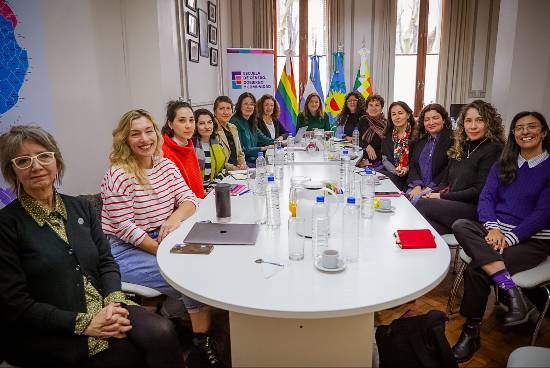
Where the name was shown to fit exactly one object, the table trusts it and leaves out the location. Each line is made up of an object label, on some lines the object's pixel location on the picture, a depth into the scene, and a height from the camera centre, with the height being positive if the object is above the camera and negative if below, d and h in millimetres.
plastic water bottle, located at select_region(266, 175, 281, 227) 1873 -500
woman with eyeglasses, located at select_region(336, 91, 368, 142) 5281 -185
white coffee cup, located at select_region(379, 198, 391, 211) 2078 -537
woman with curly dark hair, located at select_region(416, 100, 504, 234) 2686 -460
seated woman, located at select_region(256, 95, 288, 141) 5125 -200
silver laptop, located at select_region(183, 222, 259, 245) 1679 -573
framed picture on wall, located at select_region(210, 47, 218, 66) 5747 +643
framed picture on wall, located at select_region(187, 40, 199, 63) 4651 +593
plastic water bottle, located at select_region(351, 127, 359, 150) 4602 -441
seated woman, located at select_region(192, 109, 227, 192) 3307 -379
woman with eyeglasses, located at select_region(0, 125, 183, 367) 1304 -645
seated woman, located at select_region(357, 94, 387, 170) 4516 -361
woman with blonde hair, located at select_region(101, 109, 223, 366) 1848 -541
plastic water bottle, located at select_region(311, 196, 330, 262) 1465 -464
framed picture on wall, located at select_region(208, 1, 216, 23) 5597 +1251
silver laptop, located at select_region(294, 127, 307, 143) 5073 -434
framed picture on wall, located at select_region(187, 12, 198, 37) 4582 +880
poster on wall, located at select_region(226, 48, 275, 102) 6379 +470
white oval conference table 1202 -592
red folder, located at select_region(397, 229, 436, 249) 1595 -560
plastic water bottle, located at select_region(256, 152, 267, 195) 2418 -470
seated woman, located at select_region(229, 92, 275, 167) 4559 -322
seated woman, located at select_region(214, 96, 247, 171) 3926 -287
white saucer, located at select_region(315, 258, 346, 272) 1375 -569
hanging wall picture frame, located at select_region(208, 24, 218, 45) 5598 +946
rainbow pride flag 6801 +91
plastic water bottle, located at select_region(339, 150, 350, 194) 2542 -519
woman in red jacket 2662 -255
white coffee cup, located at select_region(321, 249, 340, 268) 1387 -544
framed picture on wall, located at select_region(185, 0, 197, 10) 4541 +1116
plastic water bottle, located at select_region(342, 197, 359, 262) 1486 -496
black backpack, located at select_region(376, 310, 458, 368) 1430 -880
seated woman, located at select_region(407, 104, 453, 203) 3186 -412
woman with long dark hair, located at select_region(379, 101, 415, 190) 3689 -409
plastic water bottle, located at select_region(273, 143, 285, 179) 2954 -493
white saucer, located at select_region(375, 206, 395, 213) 2068 -561
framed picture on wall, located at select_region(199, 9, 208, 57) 5122 +889
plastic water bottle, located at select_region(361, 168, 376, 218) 1980 -487
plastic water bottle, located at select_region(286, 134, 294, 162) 3709 -504
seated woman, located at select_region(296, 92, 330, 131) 5609 -235
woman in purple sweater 1979 -691
